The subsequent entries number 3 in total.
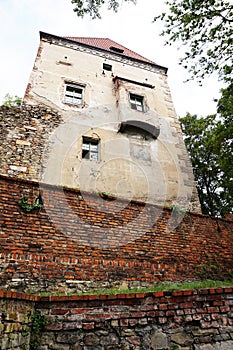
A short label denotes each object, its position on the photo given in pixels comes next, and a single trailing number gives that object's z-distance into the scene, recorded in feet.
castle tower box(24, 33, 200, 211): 32.58
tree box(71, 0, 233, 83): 23.57
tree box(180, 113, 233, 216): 55.26
